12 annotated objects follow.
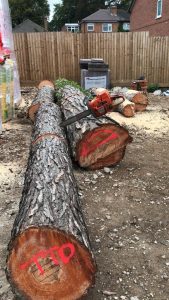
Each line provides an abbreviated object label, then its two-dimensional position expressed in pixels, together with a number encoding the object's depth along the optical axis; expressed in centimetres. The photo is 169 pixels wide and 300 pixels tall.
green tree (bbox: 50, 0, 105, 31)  4170
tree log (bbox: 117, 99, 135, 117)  602
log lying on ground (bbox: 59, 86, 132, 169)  358
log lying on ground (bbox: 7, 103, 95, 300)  177
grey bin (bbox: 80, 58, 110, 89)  802
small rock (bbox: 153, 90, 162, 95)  872
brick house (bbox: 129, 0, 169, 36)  1465
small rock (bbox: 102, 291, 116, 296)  205
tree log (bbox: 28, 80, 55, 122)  537
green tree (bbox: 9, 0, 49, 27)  3525
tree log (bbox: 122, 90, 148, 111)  654
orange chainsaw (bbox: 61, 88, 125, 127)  337
